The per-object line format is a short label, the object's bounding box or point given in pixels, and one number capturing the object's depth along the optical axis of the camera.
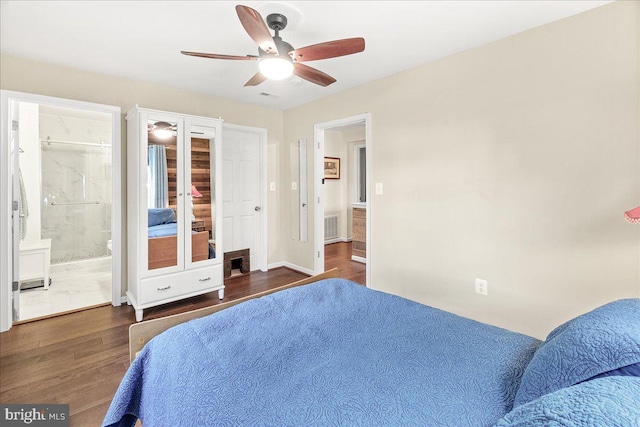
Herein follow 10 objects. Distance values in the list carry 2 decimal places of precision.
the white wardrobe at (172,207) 2.88
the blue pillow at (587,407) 0.56
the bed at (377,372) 0.75
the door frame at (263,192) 4.39
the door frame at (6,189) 2.60
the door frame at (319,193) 4.05
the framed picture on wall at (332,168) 6.26
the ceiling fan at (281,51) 1.81
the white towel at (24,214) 3.79
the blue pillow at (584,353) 0.76
